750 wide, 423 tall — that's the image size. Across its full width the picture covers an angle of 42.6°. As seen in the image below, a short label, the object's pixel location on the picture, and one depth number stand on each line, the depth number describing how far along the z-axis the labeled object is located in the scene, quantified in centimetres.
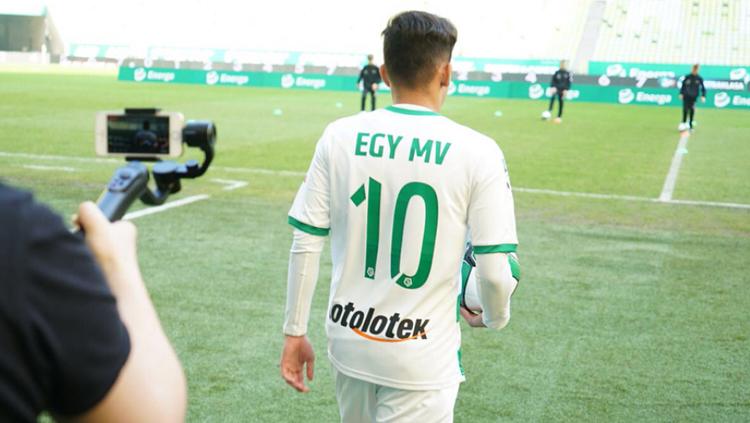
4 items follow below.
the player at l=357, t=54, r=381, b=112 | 2883
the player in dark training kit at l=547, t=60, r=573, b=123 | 2875
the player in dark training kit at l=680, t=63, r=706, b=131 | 2600
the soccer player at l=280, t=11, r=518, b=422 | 303
